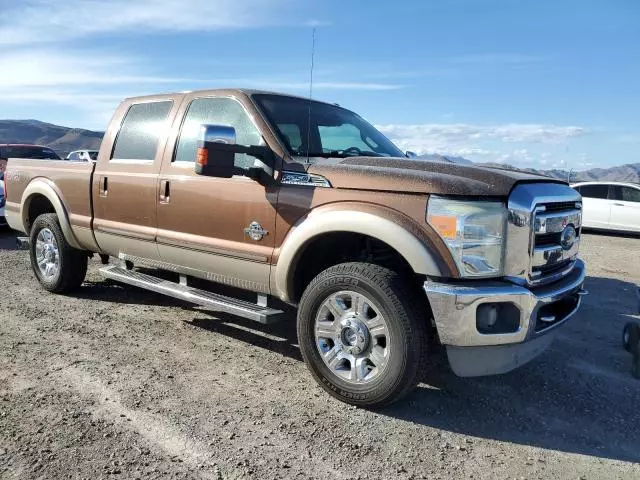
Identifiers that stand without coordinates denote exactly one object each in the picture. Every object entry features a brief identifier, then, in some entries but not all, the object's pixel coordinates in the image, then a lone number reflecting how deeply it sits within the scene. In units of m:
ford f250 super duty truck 3.23
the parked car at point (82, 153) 21.36
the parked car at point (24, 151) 13.52
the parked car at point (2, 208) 10.25
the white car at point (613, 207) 14.40
